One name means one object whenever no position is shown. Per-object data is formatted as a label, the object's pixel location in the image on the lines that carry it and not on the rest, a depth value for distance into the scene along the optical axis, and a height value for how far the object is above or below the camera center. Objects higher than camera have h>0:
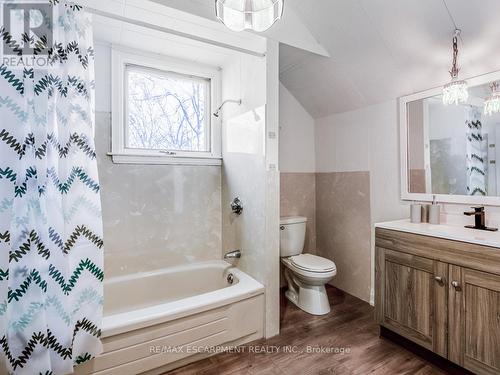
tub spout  2.16 -0.54
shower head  2.18 +0.75
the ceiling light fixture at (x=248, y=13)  1.27 +0.88
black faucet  1.60 -0.19
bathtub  1.42 -0.84
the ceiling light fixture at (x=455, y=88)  1.54 +0.60
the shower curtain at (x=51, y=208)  1.10 -0.07
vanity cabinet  1.32 -0.63
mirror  1.67 +0.29
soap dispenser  1.81 -0.18
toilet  2.18 -0.70
